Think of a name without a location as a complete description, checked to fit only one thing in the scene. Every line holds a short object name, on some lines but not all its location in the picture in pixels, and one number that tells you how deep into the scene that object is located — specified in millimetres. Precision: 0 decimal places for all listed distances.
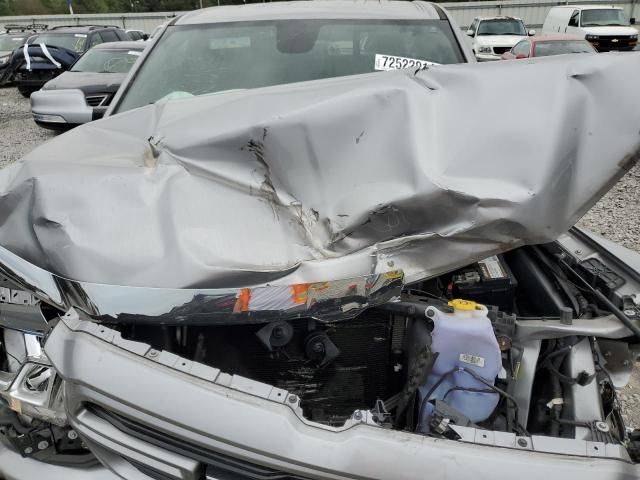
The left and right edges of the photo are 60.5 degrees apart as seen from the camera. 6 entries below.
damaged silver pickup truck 1265
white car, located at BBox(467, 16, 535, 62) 14789
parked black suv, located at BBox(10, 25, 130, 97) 11172
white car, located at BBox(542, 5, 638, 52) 14914
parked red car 10953
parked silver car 7344
